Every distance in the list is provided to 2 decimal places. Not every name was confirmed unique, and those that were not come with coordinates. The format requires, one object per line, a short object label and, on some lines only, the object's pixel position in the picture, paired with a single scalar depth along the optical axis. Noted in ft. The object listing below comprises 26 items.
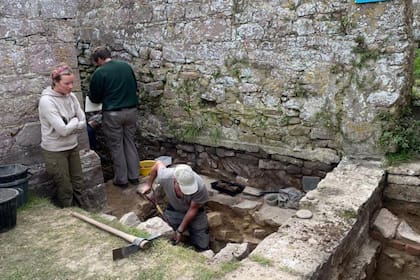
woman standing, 12.21
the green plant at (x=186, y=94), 18.51
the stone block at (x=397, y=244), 12.21
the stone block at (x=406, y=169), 12.96
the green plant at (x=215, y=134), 17.97
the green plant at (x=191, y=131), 18.67
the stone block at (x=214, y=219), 16.47
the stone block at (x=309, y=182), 15.65
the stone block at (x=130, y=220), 12.73
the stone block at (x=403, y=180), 12.86
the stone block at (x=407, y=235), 11.95
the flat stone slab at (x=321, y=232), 8.62
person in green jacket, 17.25
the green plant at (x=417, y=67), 17.33
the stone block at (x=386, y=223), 12.38
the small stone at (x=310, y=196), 11.80
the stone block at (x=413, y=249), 11.93
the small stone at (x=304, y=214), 10.85
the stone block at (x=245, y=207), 15.87
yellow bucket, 19.25
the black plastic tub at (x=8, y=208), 10.46
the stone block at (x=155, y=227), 11.69
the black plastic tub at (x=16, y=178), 11.59
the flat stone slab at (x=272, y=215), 14.95
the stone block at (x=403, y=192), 12.98
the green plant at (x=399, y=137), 13.60
